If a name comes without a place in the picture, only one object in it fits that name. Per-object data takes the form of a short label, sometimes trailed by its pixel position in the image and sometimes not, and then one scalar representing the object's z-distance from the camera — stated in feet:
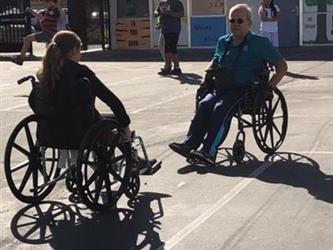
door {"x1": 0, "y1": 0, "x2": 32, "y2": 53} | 69.51
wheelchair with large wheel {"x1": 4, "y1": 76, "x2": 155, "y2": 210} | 18.40
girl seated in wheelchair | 18.89
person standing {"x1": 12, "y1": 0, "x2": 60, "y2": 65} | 46.21
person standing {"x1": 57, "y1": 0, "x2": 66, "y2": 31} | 46.50
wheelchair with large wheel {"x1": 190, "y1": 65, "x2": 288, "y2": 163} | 23.89
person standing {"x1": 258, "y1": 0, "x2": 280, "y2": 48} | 52.70
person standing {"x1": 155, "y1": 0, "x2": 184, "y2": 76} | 49.42
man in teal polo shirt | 23.40
